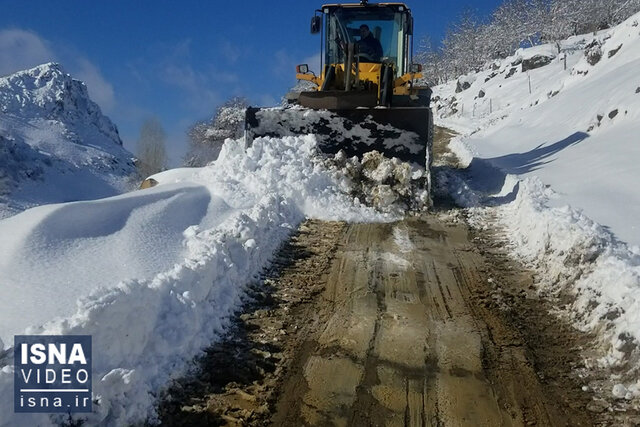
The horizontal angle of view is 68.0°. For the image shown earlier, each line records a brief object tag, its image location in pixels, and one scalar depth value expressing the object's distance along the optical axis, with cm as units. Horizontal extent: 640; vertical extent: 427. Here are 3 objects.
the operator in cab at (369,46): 952
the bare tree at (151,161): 4084
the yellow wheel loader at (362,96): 786
